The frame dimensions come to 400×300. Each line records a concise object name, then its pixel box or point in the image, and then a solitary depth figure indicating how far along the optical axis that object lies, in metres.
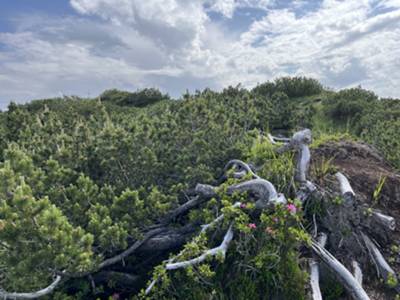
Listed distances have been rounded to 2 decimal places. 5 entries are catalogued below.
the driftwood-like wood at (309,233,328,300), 3.36
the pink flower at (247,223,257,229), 3.61
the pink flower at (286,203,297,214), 3.55
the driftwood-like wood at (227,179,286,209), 3.78
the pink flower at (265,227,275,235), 3.51
